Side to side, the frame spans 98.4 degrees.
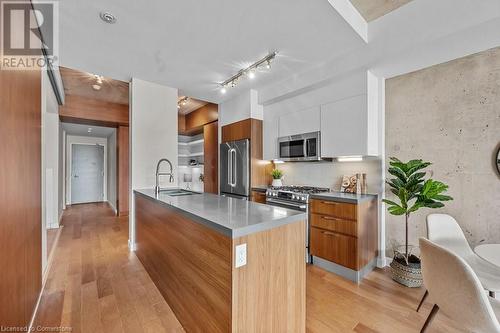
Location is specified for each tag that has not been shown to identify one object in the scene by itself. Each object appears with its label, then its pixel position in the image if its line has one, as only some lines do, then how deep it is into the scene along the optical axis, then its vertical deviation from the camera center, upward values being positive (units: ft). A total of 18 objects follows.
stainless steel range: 9.68 -1.47
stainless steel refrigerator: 12.79 -0.14
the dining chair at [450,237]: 6.06 -2.15
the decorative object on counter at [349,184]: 9.88 -0.84
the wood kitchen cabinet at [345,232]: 8.06 -2.65
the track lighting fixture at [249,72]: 8.89 +4.45
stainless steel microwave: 10.38 +0.96
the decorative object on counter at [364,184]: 9.56 -0.84
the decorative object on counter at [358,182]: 9.52 -0.74
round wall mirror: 6.90 +0.21
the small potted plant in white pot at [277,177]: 12.77 -0.67
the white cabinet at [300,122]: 10.47 +2.27
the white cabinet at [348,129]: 8.74 +1.59
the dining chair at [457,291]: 3.68 -2.32
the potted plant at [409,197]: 7.11 -1.05
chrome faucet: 9.29 -0.76
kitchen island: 3.92 -2.11
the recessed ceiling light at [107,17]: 6.47 +4.55
